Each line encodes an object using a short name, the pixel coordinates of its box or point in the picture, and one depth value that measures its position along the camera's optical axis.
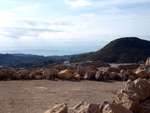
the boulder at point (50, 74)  13.07
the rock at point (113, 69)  16.06
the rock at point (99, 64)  26.15
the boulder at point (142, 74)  13.39
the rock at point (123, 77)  13.23
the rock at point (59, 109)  4.40
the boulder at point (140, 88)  5.90
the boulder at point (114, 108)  4.11
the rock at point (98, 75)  12.97
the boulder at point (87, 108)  4.17
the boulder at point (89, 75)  13.16
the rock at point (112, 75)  13.54
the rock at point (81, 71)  14.01
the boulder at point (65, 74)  13.29
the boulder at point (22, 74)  13.00
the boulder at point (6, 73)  13.00
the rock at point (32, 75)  13.12
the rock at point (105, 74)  13.26
